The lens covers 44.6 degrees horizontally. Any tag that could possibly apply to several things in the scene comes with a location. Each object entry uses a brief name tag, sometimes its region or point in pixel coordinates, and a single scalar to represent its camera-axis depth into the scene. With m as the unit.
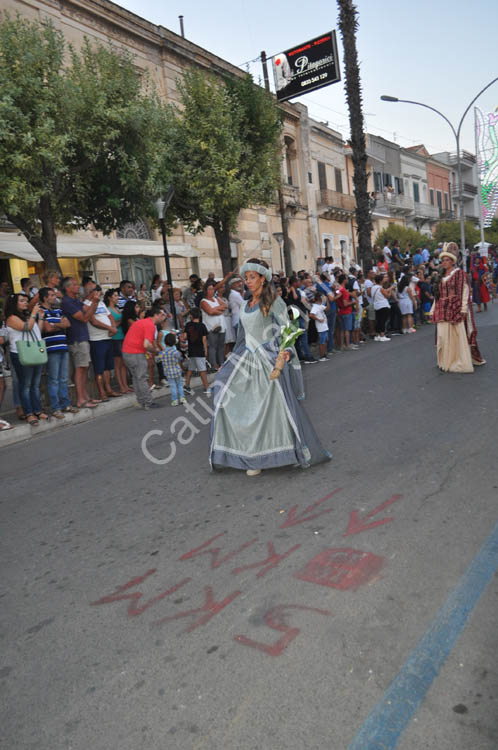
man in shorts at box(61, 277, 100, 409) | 9.23
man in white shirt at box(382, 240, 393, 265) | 21.97
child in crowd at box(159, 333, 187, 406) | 9.16
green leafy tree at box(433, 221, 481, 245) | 44.47
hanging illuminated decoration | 28.25
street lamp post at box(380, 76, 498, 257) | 26.30
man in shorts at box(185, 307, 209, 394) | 10.01
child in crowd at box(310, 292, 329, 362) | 12.88
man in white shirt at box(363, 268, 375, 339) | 16.09
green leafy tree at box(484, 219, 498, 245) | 51.98
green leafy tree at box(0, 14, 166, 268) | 10.21
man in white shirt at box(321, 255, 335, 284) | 19.08
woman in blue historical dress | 5.07
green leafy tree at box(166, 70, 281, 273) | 16.00
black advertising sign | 22.91
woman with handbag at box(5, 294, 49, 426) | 8.07
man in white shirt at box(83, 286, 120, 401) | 9.57
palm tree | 18.70
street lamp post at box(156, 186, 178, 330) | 12.29
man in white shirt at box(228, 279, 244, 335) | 12.48
